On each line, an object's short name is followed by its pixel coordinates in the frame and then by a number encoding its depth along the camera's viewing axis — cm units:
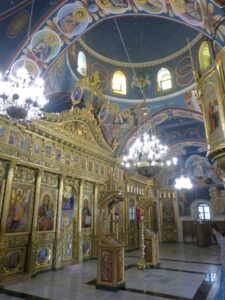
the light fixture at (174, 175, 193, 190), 1744
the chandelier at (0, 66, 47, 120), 464
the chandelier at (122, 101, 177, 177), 700
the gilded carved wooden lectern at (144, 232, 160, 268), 828
